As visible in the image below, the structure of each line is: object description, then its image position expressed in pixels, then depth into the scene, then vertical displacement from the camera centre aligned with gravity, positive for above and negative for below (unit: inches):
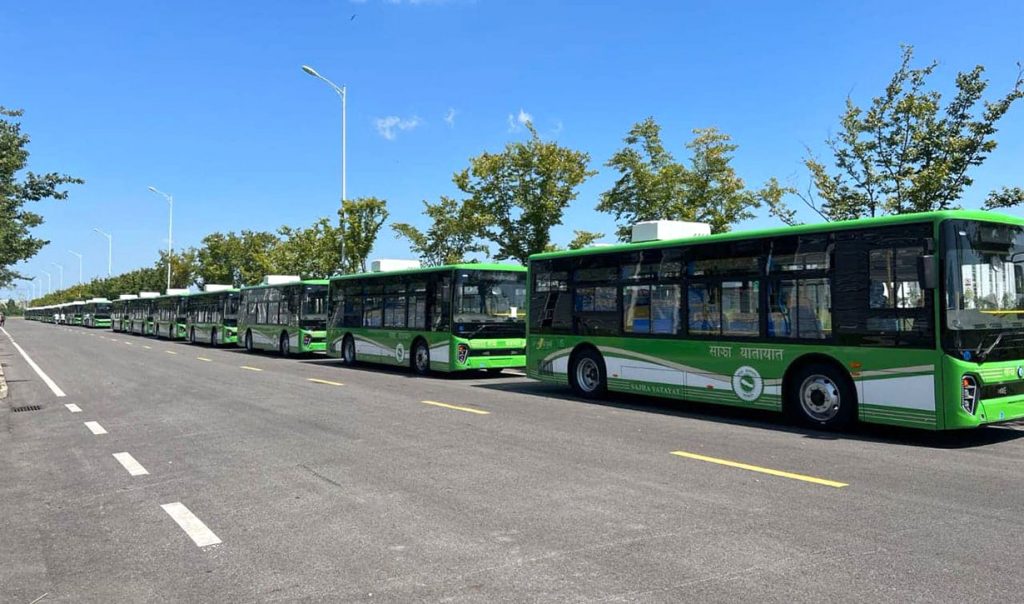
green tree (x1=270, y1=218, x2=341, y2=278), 1656.0 +159.4
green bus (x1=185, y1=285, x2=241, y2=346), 1440.7 +4.5
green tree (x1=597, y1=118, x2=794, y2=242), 1018.7 +190.4
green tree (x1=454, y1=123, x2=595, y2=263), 1017.5 +182.7
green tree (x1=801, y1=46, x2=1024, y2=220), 608.1 +149.9
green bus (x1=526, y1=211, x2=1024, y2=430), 349.7 +2.9
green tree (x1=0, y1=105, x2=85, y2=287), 815.7 +144.9
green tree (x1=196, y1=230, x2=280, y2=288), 2276.6 +200.8
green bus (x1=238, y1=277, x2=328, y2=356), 1096.2 +3.0
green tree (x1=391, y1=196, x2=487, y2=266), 1230.9 +147.9
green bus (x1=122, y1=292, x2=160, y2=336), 2150.6 +10.2
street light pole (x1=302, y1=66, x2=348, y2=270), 1391.0 +357.1
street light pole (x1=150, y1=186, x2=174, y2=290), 2495.9 +331.5
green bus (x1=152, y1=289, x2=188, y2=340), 1771.7 +6.8
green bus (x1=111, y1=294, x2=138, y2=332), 2495.1 +12.8
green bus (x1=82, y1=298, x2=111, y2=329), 3100.4 +16.8
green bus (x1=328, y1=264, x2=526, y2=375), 729.0 +2.9
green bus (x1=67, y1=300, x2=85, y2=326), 3522.9 +19.0
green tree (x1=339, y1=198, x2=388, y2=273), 1466.5 +190.1
